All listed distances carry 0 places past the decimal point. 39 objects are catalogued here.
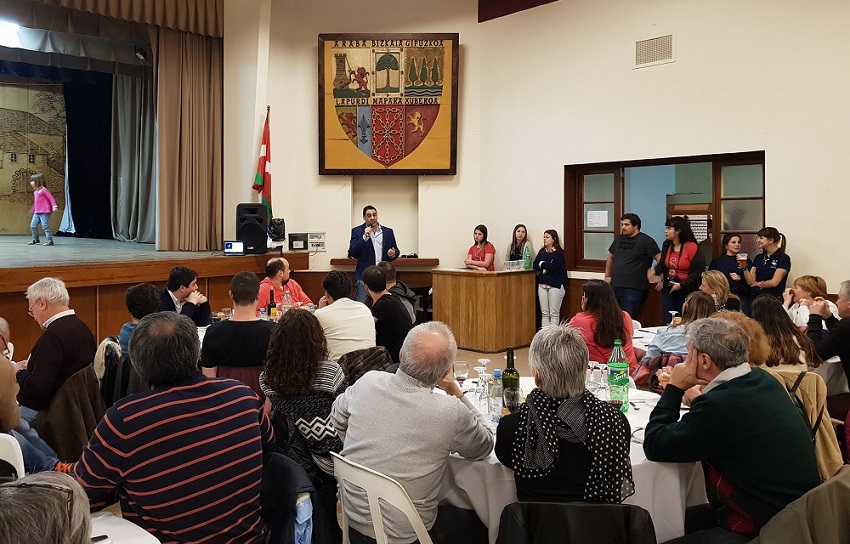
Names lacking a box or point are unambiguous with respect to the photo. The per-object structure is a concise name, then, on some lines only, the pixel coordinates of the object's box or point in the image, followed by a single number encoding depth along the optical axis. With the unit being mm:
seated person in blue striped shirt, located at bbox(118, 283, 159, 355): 4254
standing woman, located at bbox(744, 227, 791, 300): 6684
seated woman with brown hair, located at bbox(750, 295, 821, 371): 3467
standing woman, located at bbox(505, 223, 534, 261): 9070
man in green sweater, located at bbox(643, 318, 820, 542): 2352
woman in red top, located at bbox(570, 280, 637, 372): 4090
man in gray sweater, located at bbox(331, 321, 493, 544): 2457
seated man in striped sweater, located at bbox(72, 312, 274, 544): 2115
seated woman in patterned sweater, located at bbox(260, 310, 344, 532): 3004
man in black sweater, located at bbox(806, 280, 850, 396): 3996
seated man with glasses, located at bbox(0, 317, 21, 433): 2918
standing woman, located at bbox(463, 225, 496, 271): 8992
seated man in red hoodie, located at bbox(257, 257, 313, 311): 6090
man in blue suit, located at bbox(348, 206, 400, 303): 8656
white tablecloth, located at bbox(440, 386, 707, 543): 2602
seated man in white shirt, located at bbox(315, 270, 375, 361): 4164
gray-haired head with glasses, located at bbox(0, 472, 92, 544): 1087
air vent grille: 7840
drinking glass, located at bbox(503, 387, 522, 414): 3086
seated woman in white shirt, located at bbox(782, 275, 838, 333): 4961
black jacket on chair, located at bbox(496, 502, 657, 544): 2115
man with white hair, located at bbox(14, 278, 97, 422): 3576
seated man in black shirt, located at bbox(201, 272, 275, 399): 3820
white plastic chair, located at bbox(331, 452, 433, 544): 2201
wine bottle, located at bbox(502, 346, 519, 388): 3312
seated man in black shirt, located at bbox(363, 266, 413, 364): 4844
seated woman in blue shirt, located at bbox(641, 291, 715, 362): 4176
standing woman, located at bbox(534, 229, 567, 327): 8672
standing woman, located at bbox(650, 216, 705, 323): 7281
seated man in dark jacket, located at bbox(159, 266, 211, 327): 5199
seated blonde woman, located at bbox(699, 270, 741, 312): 5125
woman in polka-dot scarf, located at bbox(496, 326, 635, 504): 2301
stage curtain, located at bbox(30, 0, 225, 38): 8570
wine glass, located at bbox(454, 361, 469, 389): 3463
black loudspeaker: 8820
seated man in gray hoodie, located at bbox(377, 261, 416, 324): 5711
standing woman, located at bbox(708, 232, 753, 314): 7023
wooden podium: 8398
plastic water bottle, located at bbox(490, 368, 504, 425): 3176
